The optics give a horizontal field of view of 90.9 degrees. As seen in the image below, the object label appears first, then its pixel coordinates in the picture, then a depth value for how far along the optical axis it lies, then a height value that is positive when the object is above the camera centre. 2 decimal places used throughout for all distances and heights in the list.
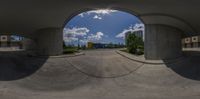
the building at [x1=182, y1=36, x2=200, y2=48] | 32.37 +1.18
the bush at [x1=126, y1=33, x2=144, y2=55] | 16.00 +0.35
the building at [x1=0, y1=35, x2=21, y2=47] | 34.68 +1.97
